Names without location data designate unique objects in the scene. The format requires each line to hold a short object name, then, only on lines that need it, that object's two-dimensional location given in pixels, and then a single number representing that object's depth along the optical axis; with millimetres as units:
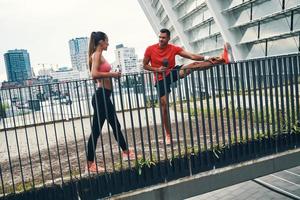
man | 3863
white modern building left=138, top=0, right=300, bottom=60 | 14234
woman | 3551
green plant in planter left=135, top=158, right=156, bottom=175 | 3625
